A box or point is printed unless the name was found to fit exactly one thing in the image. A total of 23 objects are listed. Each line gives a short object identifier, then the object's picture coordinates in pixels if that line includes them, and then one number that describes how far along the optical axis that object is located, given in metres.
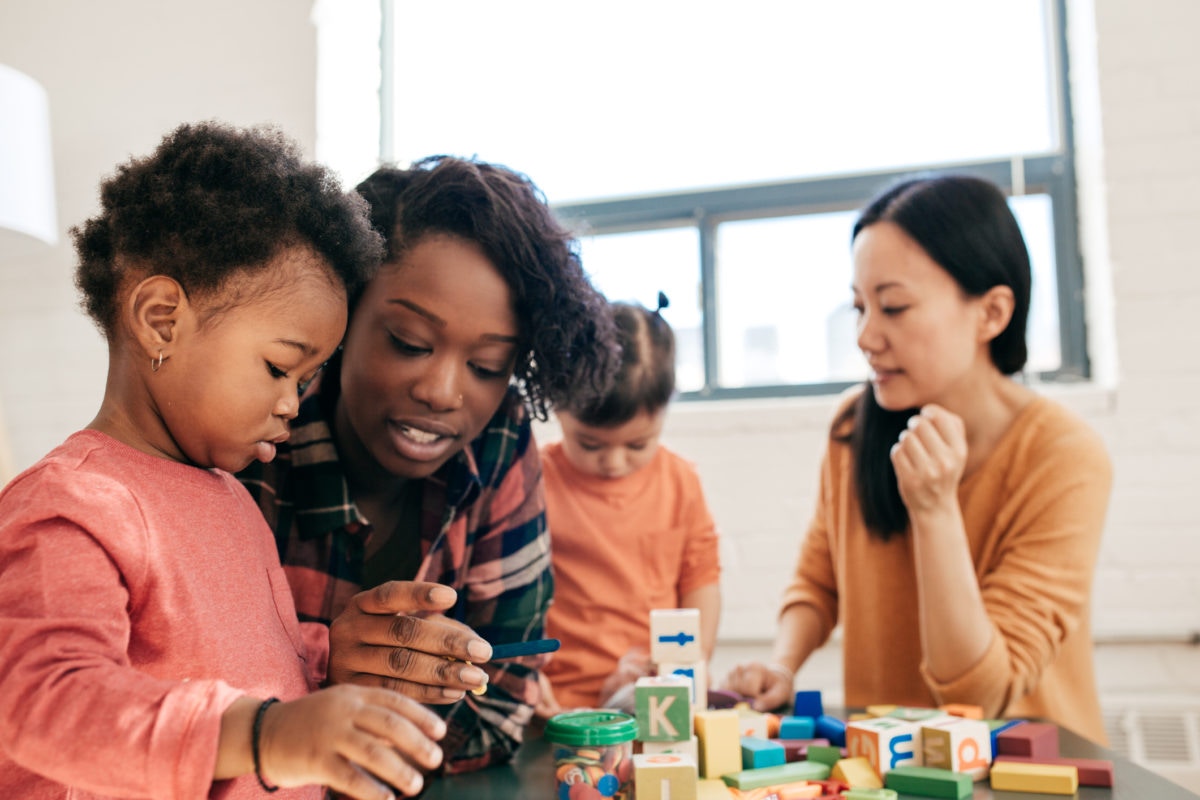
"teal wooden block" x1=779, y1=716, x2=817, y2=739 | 0.92
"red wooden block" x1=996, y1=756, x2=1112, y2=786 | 0.75
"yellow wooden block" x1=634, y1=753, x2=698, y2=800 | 0.69
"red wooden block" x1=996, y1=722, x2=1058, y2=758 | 0.81
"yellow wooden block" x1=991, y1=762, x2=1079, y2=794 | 0.74
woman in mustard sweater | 1.13
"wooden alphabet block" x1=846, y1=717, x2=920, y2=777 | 0.79
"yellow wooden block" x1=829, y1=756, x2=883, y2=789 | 0.76
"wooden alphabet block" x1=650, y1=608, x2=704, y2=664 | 0.90
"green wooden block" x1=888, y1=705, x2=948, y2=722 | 0.87
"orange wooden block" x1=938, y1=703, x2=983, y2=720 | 0.92
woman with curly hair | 0.92
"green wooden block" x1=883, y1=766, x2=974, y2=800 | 0.73
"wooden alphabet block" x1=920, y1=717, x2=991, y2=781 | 0.78
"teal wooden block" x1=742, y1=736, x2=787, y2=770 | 0.82
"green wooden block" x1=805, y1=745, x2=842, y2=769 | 0.83
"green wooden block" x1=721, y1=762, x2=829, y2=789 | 0.76
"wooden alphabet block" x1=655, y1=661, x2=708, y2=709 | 0.90
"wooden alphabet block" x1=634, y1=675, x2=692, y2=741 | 0.77
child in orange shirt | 1.41
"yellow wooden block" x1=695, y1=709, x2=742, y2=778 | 0.80
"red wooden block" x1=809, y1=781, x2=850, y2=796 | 0.75
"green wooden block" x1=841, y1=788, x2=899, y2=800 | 0.70
